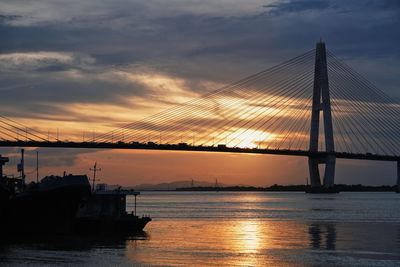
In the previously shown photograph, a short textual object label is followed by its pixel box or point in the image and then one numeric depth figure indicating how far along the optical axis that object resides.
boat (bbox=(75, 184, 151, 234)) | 43.19
